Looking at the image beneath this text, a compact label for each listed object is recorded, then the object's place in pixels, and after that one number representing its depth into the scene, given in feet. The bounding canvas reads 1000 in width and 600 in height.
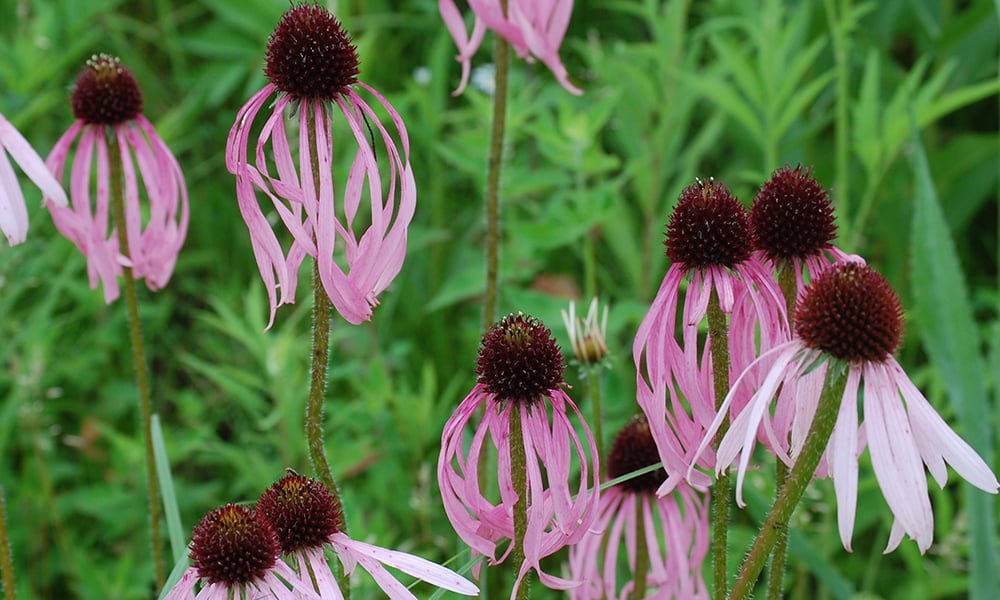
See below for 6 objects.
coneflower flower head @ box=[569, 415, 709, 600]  3.56
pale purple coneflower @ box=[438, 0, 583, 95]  3.51
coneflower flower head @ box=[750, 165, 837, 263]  3.30
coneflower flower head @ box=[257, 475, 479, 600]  3.16
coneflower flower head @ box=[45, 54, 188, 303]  3.60
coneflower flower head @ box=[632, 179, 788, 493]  3.21
